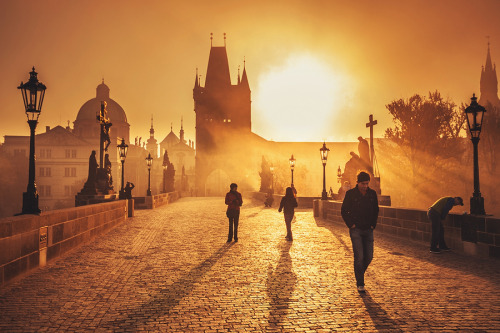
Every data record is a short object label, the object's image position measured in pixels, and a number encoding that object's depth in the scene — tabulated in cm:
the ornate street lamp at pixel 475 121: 1019
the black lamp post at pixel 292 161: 2985
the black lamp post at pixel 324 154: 2122
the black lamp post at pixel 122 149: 2330
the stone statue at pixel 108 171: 1915
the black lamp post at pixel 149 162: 2944
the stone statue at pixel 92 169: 1712
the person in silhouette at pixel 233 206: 1109
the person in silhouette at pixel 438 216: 933
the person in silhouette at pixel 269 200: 3041
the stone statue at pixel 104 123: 1872
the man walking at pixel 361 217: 620
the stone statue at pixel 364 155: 2145
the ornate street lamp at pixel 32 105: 848
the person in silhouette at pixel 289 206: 1174
